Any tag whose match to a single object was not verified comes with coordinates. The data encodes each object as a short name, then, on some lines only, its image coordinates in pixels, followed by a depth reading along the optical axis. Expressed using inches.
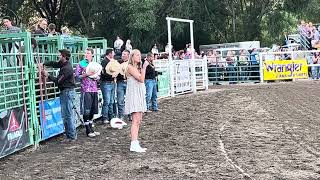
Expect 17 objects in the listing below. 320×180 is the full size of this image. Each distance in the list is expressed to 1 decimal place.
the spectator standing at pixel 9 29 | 434.3
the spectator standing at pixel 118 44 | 911.6
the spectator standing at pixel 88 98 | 437.1
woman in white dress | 368.5
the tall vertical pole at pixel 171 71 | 794.2
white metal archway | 862.6
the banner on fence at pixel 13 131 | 354.3
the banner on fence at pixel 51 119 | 414.9
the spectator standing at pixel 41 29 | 511.2
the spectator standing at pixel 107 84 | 490.3
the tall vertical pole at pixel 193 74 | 864.9
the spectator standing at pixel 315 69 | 1025.5
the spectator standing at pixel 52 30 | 523.1
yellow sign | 1027.9
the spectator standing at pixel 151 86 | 595.8
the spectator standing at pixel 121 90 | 512.1
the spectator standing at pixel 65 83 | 405.1
